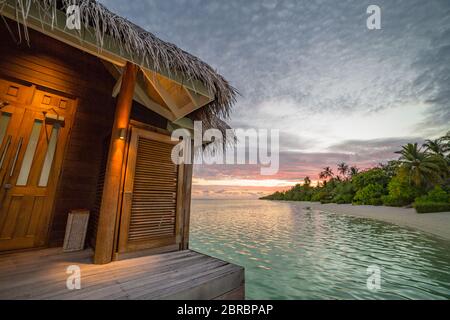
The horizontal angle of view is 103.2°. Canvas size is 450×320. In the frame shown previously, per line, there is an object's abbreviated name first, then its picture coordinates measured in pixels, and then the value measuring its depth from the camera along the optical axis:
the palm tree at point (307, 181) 59.34
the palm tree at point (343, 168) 51.59
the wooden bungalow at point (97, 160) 1.89
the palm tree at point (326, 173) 56.20
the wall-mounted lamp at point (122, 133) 2.45
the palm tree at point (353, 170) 43.71
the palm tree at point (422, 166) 20.67
